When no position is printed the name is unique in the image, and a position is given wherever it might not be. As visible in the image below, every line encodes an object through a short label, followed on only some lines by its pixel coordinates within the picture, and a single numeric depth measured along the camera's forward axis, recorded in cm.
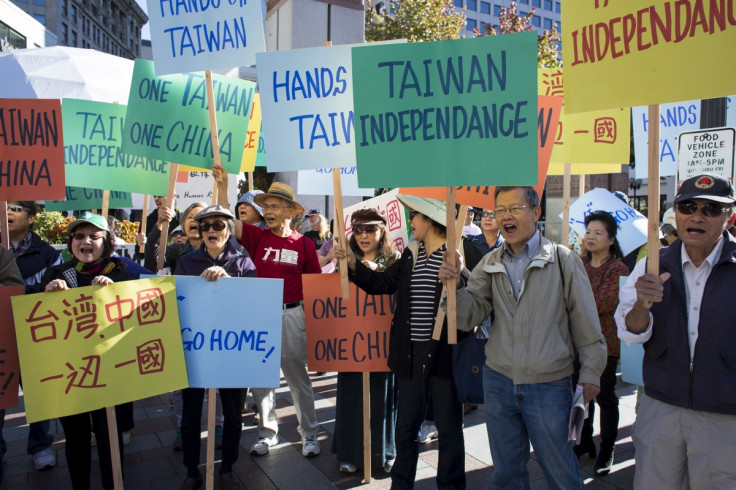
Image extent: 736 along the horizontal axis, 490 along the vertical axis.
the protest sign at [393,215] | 504
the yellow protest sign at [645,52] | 234
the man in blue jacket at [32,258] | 400
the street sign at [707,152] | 523
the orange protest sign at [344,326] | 391
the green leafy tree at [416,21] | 1981
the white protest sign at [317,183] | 560
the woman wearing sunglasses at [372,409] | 394
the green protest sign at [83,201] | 550
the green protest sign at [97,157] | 486
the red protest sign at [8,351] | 309
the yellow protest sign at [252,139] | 575
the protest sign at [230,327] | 331
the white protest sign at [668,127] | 601
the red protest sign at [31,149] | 381
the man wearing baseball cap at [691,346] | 224
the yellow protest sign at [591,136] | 508
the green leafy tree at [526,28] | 1920
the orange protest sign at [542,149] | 371
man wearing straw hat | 430
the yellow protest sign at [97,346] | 296
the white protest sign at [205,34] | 415
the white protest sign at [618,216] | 533
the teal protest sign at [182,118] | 434
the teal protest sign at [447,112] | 283
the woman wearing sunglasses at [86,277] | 334
